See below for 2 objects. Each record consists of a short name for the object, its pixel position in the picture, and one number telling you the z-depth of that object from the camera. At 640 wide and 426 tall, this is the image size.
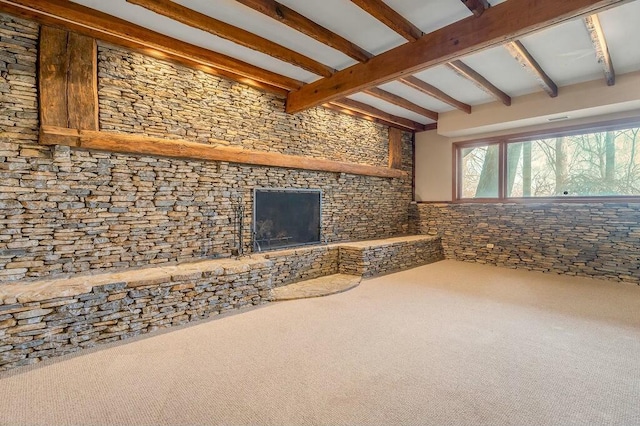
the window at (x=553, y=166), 4.95
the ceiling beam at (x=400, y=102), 4.95
